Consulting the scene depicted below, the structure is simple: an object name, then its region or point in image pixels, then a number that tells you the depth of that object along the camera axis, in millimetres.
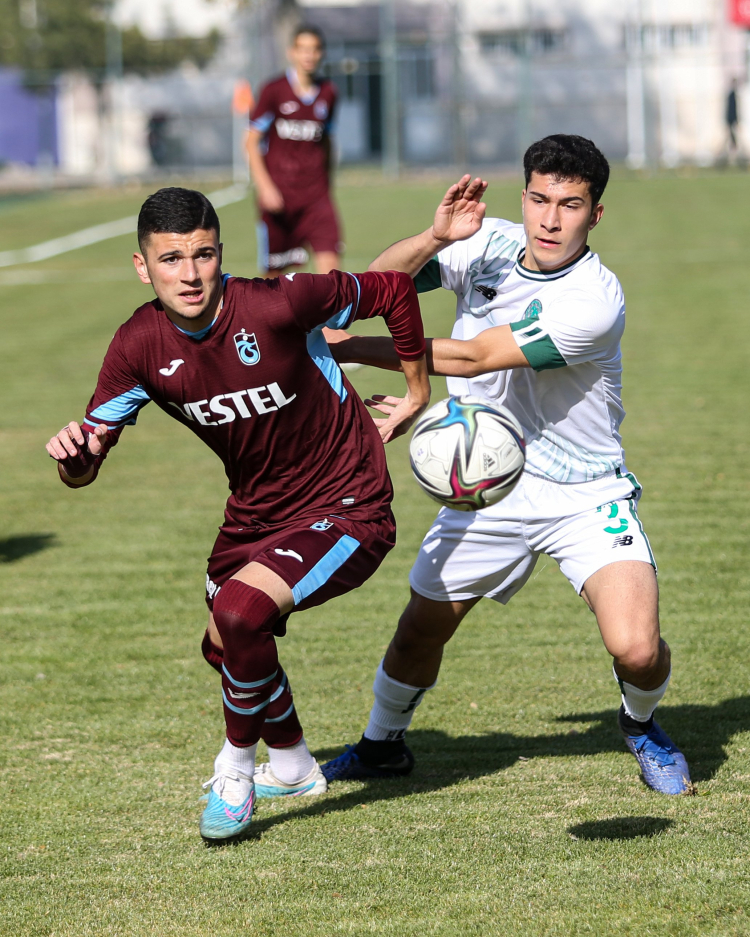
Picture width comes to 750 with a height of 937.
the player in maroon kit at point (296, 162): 23812
